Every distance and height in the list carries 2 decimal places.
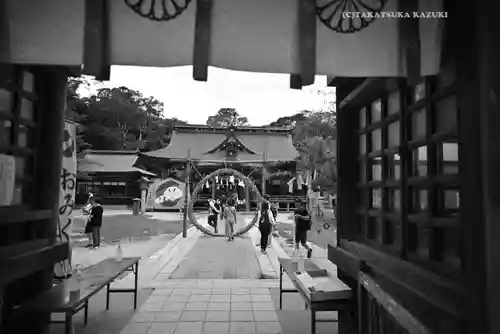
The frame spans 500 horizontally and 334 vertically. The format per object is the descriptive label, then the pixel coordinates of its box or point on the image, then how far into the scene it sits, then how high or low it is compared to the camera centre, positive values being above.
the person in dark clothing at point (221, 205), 20.79 -0.66
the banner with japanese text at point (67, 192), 6.56 -0.01
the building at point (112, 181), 31.94 +1.00
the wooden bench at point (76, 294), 3.47 -1.10
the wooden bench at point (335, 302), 3.91 -1.14
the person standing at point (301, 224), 10.34 -0.81
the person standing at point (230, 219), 14.40 -0.99
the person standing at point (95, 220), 11.38 -0.87
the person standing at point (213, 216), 16.47 -1.00
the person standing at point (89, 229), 11.53 -1.16
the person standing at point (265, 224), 11.54 -0.93
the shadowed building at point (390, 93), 2.08 +0.76
